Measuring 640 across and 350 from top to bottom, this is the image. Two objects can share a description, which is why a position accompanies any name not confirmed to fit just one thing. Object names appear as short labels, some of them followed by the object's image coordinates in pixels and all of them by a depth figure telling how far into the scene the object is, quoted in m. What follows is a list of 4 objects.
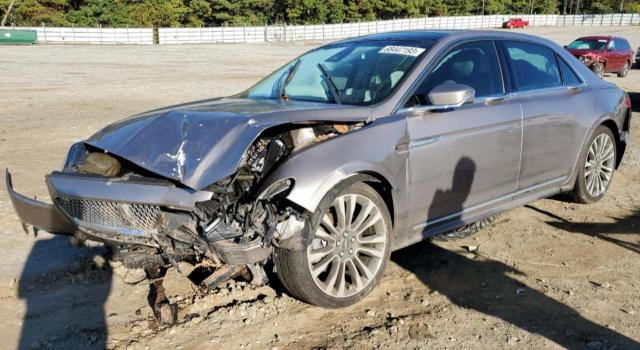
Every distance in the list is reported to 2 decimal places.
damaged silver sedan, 3.27
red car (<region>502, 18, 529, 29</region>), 72.82
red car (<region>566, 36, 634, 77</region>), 21.53
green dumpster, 42.00
